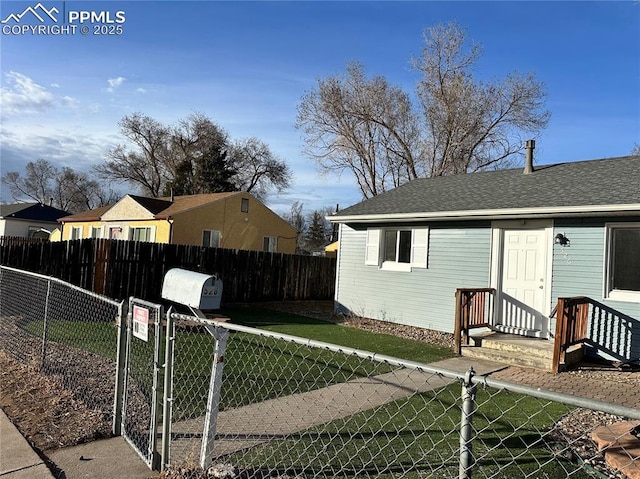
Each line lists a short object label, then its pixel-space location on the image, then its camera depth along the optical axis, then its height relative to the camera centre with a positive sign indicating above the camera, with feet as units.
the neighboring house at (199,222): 73.61 +4.11
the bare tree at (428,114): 88.48 +28.49
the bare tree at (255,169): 152.15 +26.93
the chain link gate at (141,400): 11.39 -4.94
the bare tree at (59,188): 198.08 +22.13
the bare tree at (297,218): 231.91 +17.26
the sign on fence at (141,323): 12.17 -2.08
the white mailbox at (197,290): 11.96 -1.12
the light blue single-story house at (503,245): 27.40 +1.26
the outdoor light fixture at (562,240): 29.14 +1.68
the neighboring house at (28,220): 125.39 +4.86
